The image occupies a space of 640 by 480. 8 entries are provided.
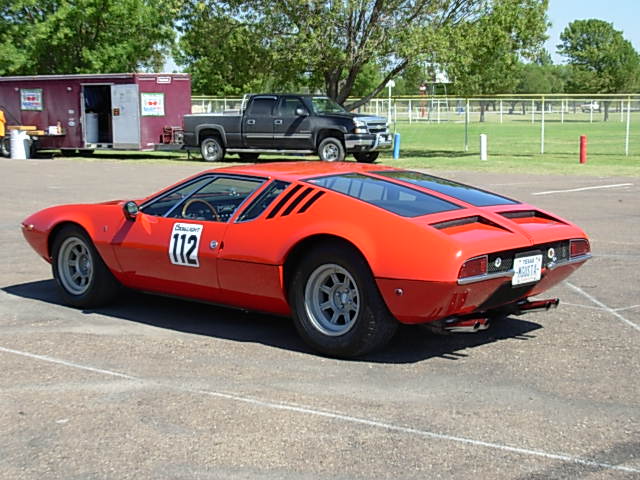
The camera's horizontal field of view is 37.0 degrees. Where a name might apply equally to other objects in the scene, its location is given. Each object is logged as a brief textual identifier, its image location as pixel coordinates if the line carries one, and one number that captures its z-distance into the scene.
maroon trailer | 30.98
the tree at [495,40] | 30.17
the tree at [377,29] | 29.83
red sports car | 5.81
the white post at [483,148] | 29.19
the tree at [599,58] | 103.75
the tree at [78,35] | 43.31
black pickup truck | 27.28
